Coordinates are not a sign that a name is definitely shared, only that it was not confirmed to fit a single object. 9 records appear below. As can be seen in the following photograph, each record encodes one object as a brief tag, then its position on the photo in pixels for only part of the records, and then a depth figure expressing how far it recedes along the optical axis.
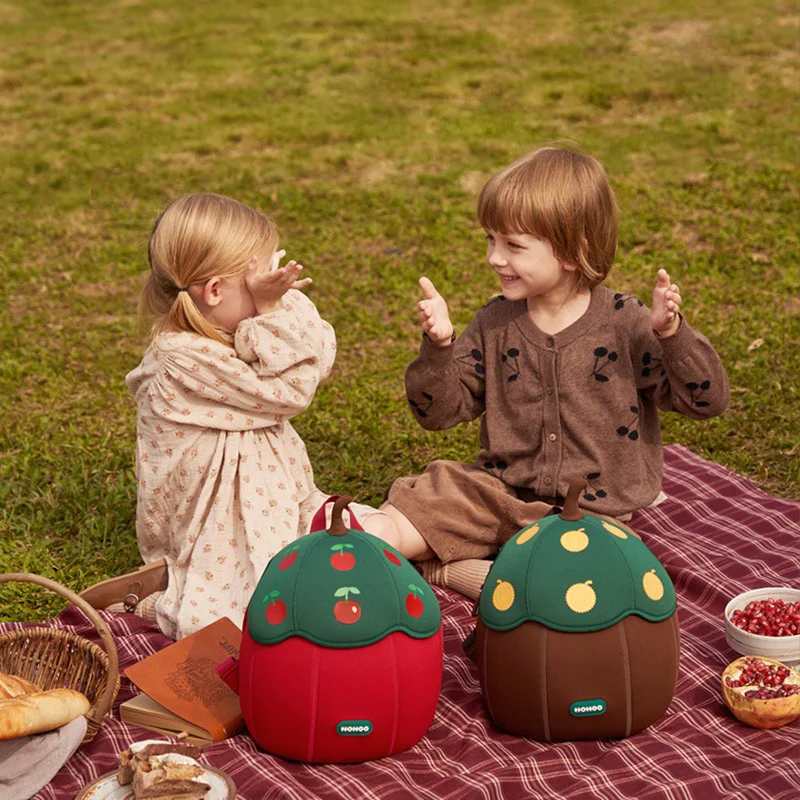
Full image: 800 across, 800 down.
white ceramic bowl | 3.58
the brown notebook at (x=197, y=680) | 3.46
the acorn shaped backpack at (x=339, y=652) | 3.11
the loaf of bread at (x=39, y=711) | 2.94
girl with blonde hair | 4.08
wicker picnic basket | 3.44
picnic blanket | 3.12
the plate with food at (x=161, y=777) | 2.98
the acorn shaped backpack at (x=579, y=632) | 3.16
